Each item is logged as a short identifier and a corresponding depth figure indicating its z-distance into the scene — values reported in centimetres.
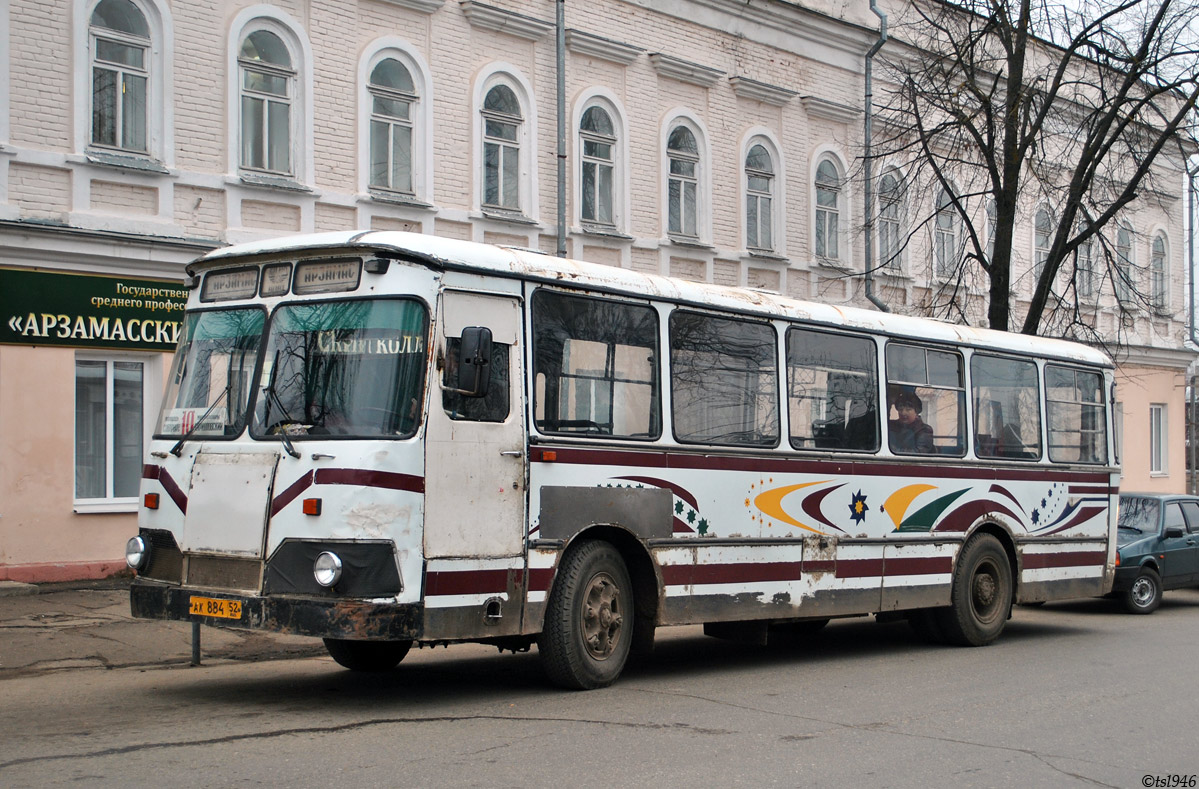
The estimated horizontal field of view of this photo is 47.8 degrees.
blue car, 1780
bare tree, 2164
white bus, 837
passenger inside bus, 1259
